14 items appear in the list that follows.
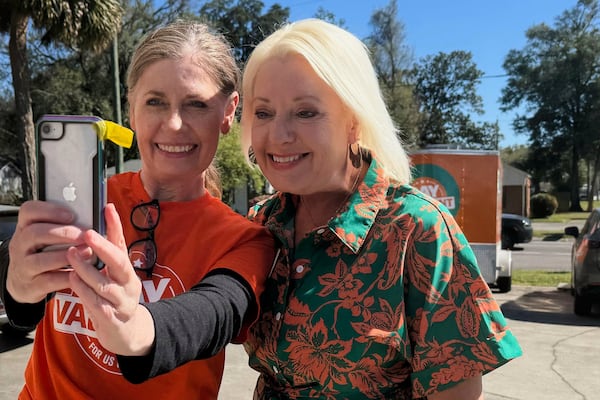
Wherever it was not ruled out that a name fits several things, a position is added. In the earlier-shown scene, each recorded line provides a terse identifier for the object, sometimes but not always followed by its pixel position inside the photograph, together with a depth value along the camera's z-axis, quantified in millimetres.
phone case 928
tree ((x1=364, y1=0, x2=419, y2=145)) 38844
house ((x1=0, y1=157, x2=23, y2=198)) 45125
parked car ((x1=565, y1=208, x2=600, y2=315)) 7621
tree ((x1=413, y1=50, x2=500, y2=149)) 51406
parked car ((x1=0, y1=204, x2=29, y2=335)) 5605
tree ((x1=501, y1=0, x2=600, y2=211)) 43500
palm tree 10289
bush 37500
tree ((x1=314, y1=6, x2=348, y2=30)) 39222
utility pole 10345
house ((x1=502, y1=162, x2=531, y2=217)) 34312
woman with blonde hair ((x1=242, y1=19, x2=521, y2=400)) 1338
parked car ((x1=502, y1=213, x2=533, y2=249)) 18531
